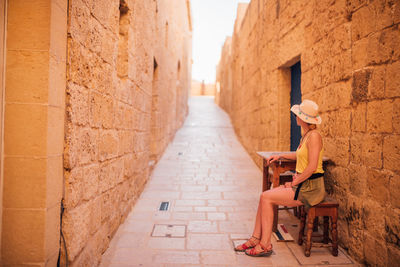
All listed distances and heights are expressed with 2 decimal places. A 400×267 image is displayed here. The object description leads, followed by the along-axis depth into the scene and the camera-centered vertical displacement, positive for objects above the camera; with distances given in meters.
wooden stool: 2.53 -0.78
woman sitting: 2.49 -0.52
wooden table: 3.00 -0.37
